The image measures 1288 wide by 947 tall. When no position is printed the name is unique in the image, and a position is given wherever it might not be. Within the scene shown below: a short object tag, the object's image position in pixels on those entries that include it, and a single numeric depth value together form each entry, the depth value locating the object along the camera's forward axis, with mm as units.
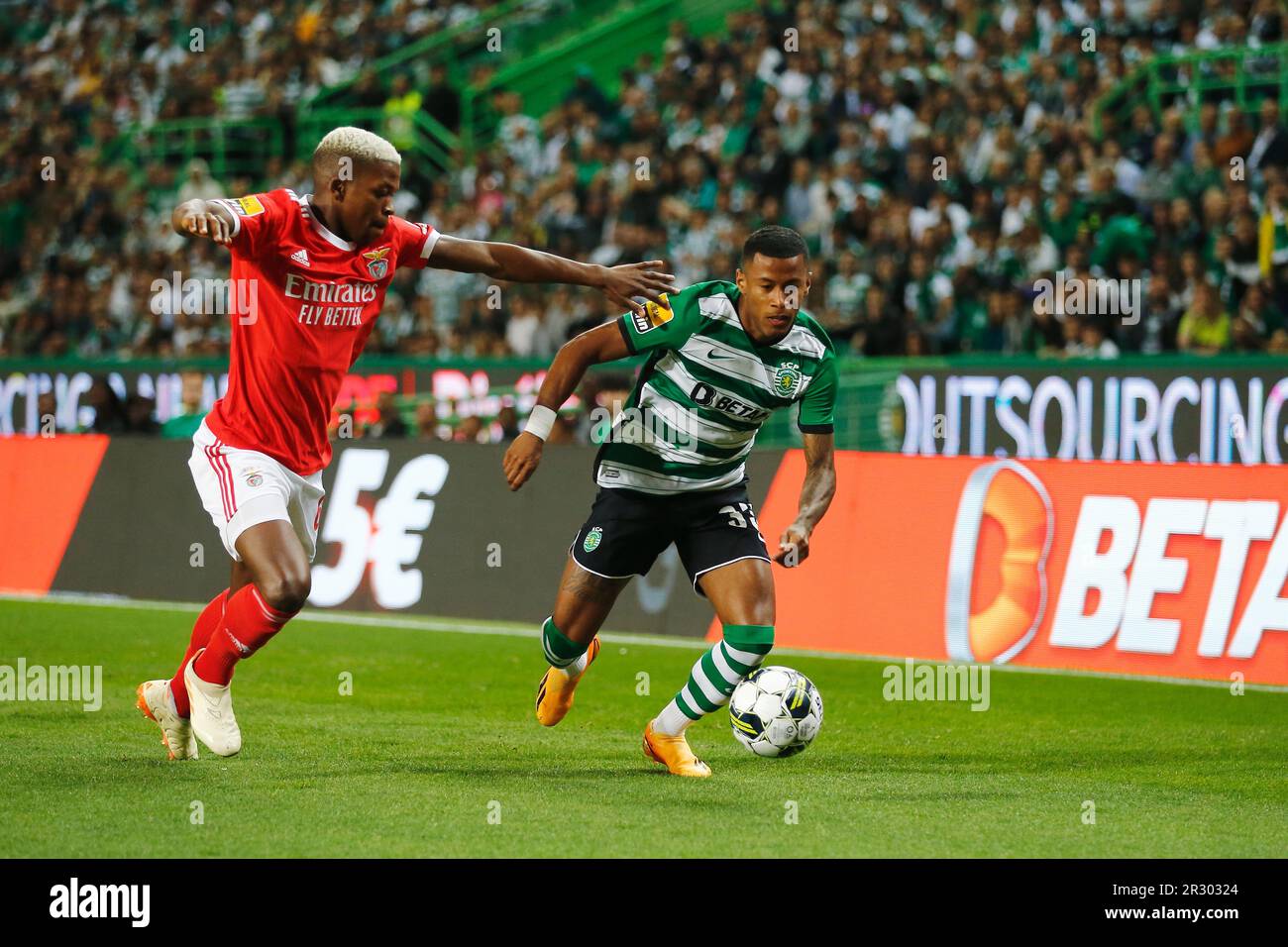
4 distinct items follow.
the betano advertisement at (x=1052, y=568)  11398
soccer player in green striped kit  7910
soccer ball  7688
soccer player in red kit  7555
